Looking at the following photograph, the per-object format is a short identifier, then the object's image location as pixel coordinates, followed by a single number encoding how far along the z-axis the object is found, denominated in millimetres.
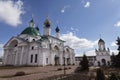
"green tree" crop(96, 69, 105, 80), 9043
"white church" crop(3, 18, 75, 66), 26970
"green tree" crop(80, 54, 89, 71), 17357
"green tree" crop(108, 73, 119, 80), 8574
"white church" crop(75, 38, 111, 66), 36580
